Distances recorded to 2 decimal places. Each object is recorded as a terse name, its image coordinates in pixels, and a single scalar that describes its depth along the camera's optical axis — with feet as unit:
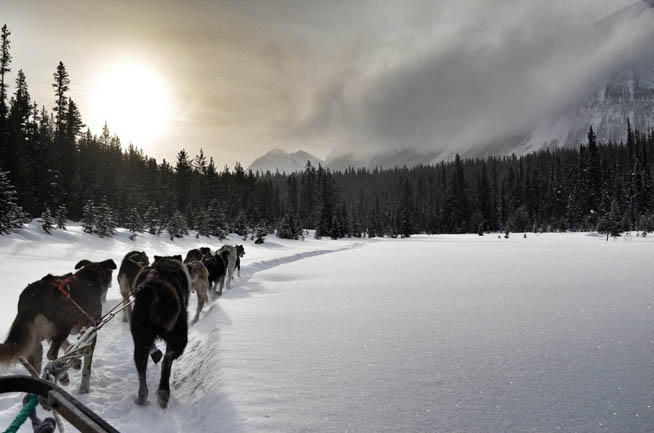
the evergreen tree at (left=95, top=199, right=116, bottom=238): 81.30
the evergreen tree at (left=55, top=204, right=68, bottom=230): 75.61
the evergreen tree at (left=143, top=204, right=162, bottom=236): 108.27
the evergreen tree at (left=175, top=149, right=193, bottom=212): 230.48
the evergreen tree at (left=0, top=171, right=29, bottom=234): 58.95
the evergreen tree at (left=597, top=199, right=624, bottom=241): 152.76
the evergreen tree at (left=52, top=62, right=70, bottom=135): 168.52
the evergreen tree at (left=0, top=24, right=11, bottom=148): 129.39
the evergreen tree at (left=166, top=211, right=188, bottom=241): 107.22
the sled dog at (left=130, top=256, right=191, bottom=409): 13.06
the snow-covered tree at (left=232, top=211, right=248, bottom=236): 158.06
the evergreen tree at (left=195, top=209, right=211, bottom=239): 127.65
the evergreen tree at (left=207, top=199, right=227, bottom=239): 134.51
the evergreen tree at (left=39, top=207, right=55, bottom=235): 69.46
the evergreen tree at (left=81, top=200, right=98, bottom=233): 81.25
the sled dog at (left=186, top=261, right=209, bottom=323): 28.26
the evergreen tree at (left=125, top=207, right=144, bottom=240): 94.17
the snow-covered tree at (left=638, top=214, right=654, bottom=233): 169.68
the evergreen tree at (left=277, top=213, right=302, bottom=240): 165.07
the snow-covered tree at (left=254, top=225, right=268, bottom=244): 131.64
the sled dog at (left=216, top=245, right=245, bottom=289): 38.38
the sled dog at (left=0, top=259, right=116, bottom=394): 12.49
